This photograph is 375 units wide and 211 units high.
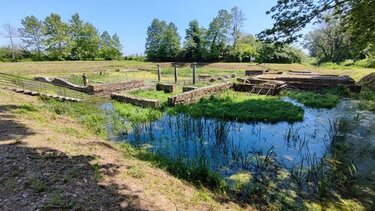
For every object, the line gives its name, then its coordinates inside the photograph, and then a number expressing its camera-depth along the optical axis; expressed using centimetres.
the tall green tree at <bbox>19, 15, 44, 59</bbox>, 5250
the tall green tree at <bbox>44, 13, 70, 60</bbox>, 5178
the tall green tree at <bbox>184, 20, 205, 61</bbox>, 4876
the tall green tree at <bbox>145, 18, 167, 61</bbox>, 5244
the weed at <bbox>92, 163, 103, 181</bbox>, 551
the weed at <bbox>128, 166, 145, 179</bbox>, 590
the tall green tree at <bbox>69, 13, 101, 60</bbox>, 5428
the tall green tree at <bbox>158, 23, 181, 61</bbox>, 5088
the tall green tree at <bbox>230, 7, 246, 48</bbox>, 5053
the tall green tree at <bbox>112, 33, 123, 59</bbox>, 6197
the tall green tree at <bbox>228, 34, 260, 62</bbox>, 4571
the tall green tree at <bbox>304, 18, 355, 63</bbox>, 4629
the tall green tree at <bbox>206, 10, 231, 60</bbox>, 4891
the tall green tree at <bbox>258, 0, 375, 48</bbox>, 784
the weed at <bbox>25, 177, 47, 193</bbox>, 491
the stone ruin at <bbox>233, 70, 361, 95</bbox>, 1864
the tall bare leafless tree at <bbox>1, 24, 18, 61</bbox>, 4888
